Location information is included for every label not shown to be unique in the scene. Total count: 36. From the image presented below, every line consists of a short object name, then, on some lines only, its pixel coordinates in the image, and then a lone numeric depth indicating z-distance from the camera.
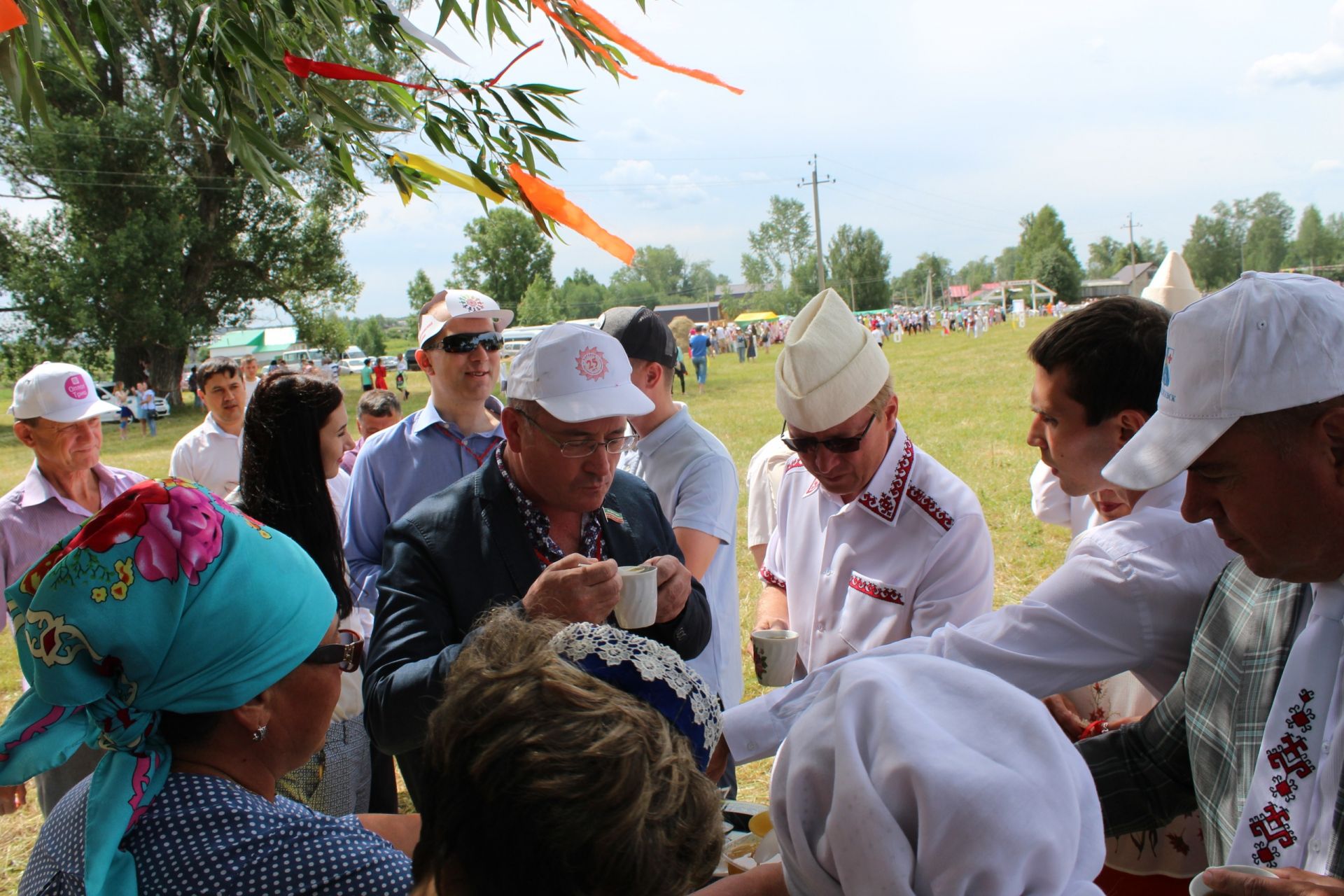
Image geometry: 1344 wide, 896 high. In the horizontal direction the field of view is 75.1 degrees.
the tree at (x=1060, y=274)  91.56
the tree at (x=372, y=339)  89.12
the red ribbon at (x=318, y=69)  2.29
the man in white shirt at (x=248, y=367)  7.96
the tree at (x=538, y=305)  75.69
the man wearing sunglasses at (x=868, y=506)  2.51
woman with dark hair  3.08
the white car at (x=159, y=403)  30.57
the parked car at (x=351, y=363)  64.88
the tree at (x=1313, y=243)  92.94
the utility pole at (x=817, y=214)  51.24
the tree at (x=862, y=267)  95.31
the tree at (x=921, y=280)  125.88
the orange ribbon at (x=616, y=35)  2.66
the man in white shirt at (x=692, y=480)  3.16
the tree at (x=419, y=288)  77.15
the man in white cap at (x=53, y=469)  3.76
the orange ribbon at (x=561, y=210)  2.64
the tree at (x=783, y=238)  117.50
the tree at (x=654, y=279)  111.31
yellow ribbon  2.65
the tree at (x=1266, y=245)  92.44
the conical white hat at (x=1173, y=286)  5.73
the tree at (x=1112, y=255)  128.25
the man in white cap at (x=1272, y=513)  1.38
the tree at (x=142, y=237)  28.44
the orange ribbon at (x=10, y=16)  1.77
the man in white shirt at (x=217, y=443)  5.18
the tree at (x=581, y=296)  98.19
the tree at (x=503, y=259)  79.50
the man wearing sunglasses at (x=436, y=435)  3.40
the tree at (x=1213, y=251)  93.00
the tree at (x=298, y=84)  2.34
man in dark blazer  2.17
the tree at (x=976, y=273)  176.50
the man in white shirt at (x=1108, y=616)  1.86
